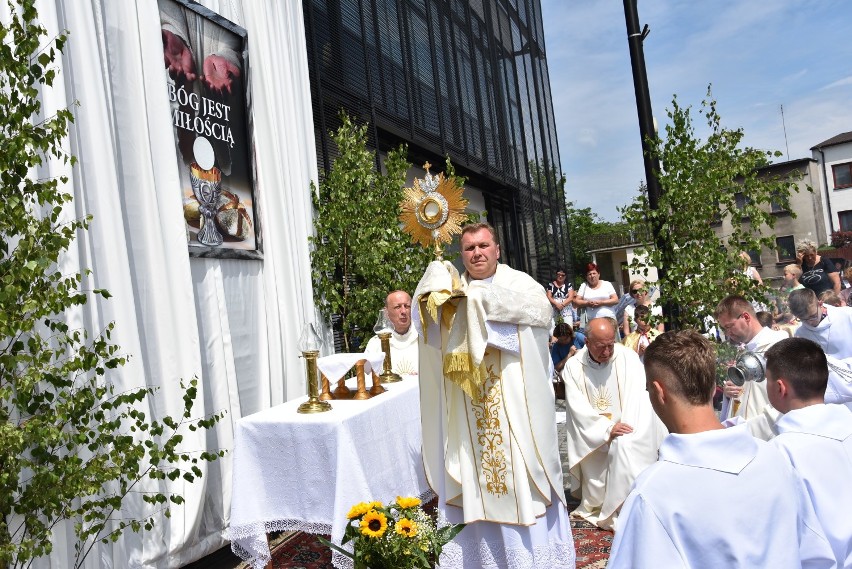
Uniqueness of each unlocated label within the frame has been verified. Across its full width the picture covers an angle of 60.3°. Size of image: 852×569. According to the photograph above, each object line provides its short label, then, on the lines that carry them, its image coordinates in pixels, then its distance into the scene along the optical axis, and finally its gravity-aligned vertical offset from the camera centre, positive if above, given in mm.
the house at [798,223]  44375 +1432
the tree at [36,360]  2668 -95
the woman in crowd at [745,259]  6473 -55
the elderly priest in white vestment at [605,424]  5367 -1164
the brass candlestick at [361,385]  4738 -562
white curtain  4641 +401
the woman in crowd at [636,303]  8481 -458
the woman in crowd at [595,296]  10258 -358
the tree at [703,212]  6332 +398
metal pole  6250 +1349
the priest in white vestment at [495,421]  3910 -768
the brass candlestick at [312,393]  4414 -544
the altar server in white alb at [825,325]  4652 -530
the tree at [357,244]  7145 +529
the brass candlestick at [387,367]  5324 -530
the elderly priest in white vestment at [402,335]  6050 -349
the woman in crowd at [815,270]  8000 -306
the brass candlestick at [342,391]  4863 -596
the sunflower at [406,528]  2762 -880
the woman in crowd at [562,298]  11284 -363
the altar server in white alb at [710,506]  1729 -591
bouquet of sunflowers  2742 -919
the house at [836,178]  46188 +4053
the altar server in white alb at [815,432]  2291 -618
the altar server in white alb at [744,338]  4230 -509
